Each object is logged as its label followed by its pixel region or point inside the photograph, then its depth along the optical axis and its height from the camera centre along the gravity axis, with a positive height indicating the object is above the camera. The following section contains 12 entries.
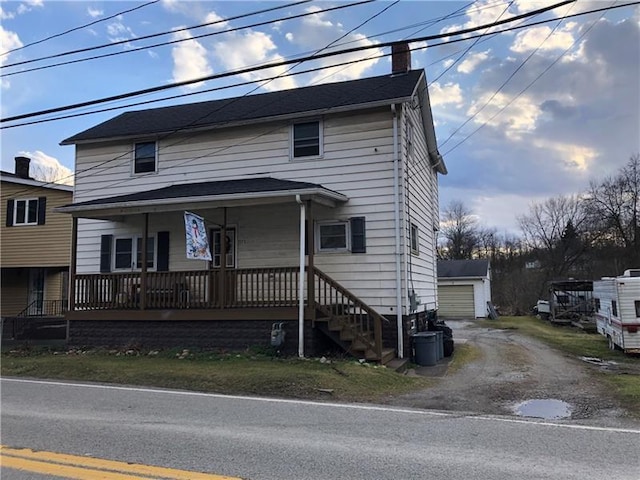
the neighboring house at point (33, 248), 22.48 +2.06
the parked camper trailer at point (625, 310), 14.55 -0.56
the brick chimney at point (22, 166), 26.00 +6.39
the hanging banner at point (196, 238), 12.32 +1.33
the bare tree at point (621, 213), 44.62 +6.88
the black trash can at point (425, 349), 12.83 -1.37
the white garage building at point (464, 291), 37.22 +0.06
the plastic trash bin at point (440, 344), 13.32 -1.36
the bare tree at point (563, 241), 50.41 +4.87
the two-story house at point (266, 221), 13.03 +2.05
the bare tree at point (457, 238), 62.41 +6.46
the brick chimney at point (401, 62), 16.73 +7.33
